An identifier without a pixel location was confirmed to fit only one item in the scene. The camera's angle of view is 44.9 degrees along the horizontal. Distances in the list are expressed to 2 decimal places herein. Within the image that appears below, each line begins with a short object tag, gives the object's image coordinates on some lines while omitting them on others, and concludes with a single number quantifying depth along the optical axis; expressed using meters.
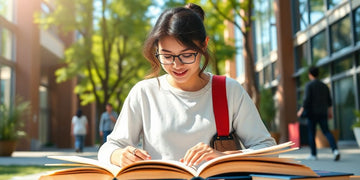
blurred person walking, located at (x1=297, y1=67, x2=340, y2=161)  8.23
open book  1.40
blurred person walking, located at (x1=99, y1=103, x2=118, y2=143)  11.62
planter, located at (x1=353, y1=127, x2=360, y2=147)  10.29
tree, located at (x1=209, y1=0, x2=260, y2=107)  14.28
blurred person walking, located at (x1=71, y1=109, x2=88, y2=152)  16.17
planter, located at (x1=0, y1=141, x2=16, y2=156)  13.64
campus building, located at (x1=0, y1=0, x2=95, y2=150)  18.00
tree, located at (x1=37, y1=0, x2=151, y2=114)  19.31
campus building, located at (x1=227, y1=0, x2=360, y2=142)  13.29
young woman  1.90
